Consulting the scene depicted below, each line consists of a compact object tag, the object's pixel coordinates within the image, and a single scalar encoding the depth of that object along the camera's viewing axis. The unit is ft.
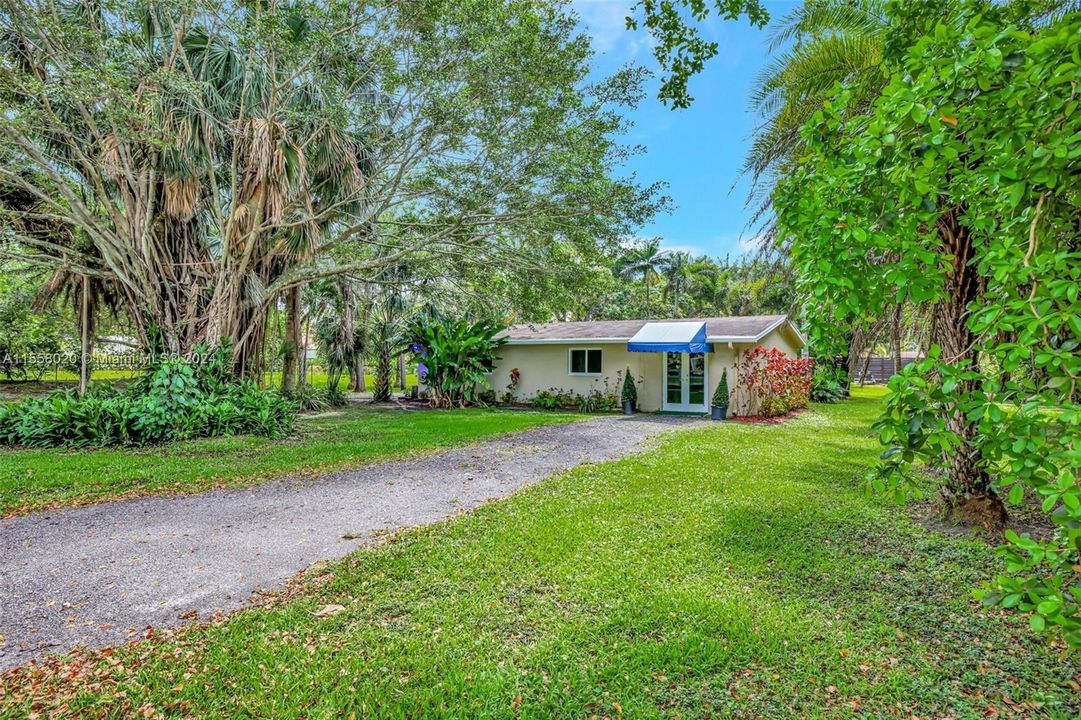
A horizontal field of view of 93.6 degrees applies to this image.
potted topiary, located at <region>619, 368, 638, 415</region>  56.10
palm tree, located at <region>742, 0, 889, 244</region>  29.25
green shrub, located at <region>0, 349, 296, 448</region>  32.17
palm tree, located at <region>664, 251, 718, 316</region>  123.65
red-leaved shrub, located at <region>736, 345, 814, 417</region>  51.57
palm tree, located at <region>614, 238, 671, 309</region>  118.52
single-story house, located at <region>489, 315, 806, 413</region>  52.80
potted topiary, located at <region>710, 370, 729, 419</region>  50.26
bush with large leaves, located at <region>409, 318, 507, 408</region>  60.39
